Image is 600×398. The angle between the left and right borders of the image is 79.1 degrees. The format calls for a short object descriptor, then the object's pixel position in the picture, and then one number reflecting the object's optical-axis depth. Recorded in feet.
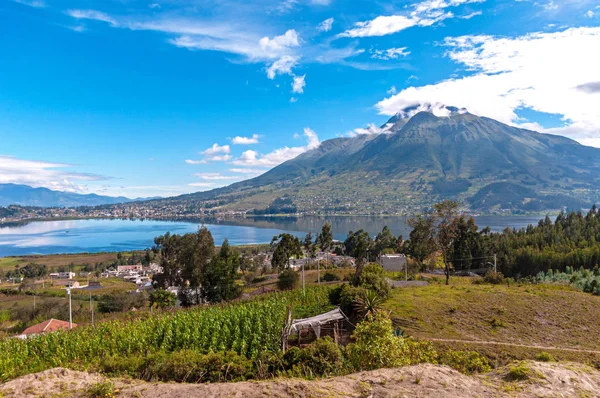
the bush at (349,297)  76.79
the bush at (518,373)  32.58
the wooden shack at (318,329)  63.67
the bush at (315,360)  41.16
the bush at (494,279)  107.34
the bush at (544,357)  46.71
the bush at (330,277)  135.54
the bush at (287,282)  118.62
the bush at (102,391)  30.00
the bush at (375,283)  85.05
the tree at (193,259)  121.49
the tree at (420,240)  115.85
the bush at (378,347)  37.18
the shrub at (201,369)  42.37
